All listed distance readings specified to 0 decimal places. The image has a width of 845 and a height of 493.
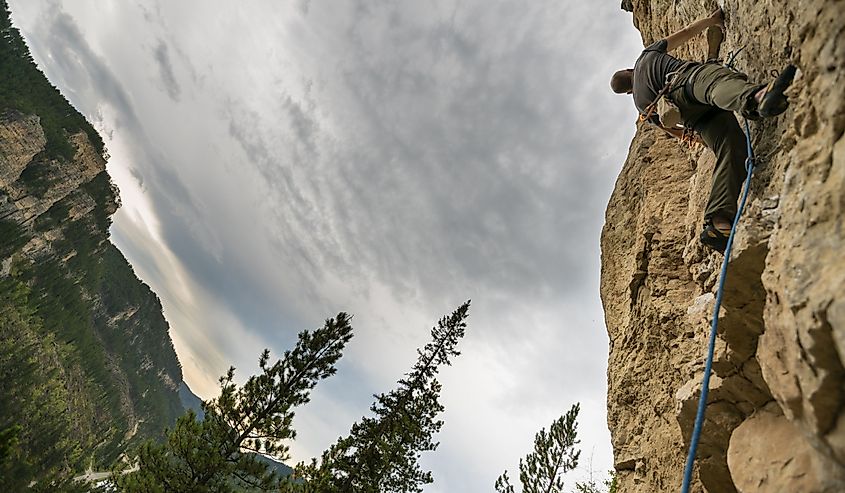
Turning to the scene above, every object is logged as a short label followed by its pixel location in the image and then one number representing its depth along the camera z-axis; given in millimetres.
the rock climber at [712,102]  3059
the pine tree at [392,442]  17484
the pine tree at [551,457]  20897
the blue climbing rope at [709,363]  2287
